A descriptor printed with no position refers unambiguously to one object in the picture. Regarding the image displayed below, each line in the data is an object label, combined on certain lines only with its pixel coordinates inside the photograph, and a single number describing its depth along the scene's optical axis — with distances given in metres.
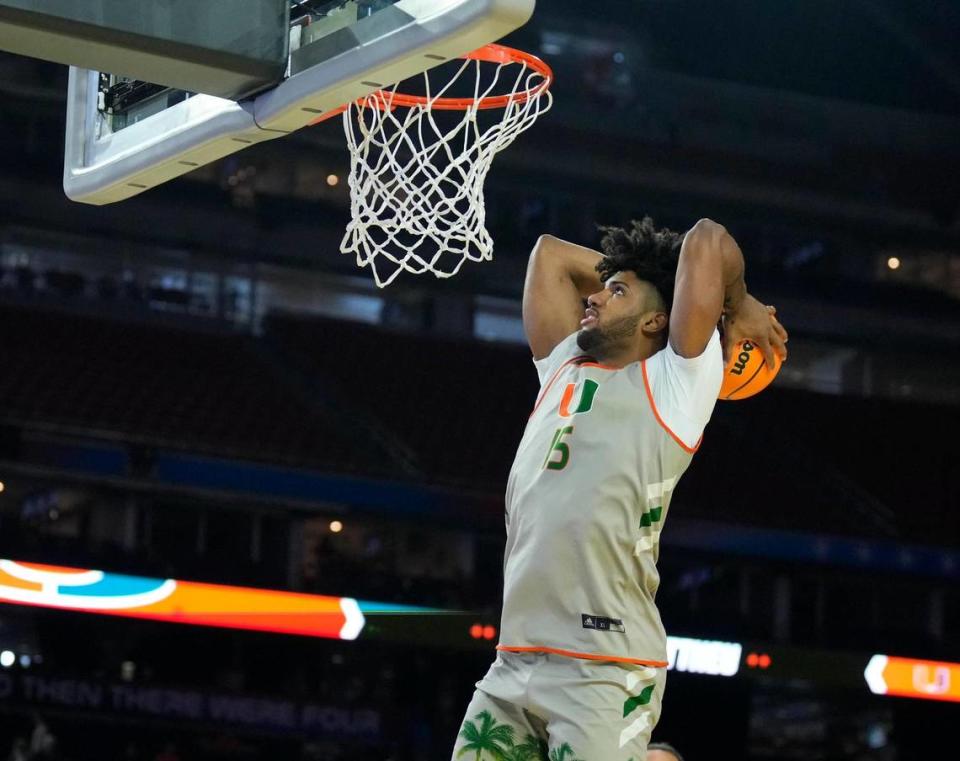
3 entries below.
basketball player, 5.73
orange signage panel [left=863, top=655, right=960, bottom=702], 20.17
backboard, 5.47
